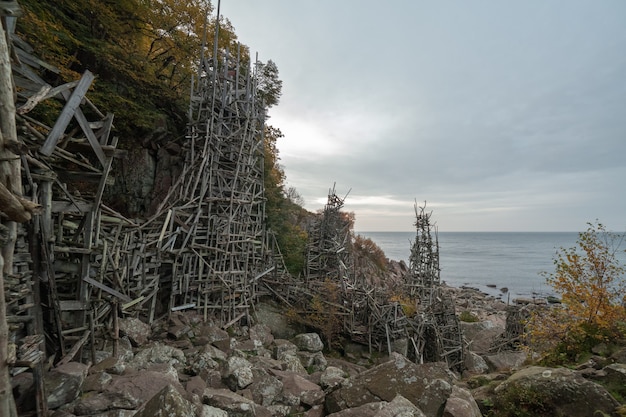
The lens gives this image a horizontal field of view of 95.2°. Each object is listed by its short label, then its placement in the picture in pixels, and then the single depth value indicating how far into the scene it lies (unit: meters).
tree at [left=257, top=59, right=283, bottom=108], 26.53
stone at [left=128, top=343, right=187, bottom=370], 8.32
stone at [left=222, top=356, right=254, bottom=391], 7.26
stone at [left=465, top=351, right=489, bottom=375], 14.83
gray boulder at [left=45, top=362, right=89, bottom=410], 4.95
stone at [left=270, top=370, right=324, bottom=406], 6.77
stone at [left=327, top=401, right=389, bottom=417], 4.92
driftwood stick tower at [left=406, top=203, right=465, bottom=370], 14.66
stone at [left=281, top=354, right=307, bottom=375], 9.93
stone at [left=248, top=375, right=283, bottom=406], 6.93
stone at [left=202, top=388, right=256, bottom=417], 5.65
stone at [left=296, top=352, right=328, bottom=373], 11.35
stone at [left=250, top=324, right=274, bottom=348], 13.33
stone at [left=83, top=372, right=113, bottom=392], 5.39
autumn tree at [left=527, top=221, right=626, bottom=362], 7.78
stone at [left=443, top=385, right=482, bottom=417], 4.64
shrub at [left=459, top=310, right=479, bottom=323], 24.84
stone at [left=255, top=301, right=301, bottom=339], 15.34
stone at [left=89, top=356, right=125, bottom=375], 6.11
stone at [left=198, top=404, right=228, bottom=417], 5.13
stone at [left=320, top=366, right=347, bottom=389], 7.38
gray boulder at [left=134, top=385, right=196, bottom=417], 4.16
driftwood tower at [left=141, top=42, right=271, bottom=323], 13.02
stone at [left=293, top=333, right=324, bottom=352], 13.61
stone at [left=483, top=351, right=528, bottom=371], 14.43
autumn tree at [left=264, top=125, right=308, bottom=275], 19.88
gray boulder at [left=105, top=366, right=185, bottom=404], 5.26
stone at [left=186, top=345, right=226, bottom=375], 7.98
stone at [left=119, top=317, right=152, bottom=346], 9.77
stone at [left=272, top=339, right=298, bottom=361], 11.56
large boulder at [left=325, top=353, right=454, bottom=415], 5.27
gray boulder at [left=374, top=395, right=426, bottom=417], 4.53
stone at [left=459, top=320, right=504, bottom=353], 19.67
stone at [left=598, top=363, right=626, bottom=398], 5.51
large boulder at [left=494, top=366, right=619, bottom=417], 4.76
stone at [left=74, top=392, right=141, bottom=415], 4.92
